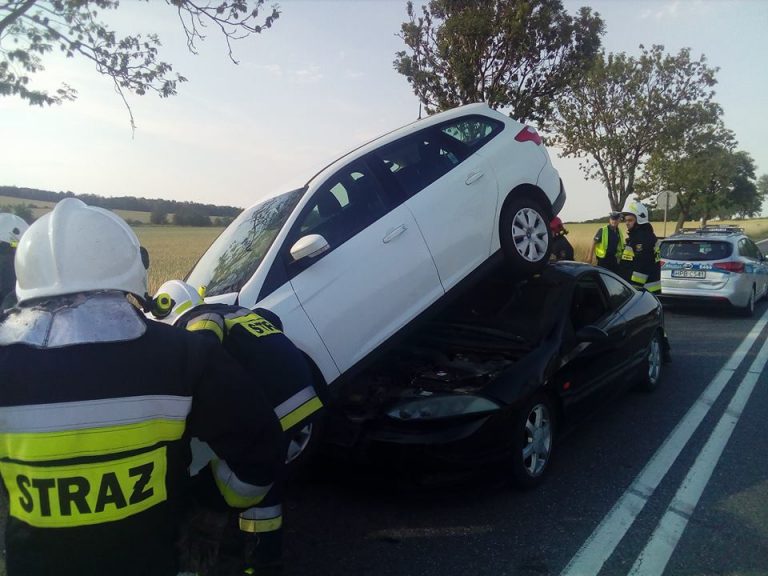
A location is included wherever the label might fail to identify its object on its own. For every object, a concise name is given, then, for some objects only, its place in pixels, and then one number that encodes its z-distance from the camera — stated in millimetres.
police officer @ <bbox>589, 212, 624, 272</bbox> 8203
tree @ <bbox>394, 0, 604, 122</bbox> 11328
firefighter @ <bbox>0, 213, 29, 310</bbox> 5004
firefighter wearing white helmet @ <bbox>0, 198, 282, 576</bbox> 1318
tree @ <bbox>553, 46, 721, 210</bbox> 21609
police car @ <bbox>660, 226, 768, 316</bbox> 10242
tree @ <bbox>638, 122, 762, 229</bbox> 25844
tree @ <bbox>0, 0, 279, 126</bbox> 7945
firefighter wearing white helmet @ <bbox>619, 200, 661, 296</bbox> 7551
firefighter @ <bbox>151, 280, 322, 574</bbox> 1666
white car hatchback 3732
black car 3355
